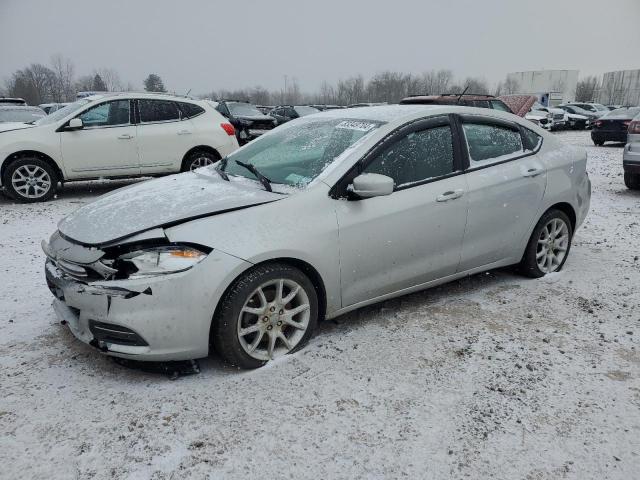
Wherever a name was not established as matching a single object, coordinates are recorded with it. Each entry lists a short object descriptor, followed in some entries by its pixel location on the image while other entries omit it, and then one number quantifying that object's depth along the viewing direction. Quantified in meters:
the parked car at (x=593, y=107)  32.29
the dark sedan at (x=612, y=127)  16.11
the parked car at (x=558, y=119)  26.92
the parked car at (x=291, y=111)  19.69
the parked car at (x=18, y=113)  11.78
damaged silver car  2.72
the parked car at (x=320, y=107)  21.99
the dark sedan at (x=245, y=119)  13.94
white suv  7.41
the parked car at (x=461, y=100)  9.75
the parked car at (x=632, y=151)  7.98
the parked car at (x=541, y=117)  22.70
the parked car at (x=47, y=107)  21.90
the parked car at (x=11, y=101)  18.87
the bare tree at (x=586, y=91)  100.15
